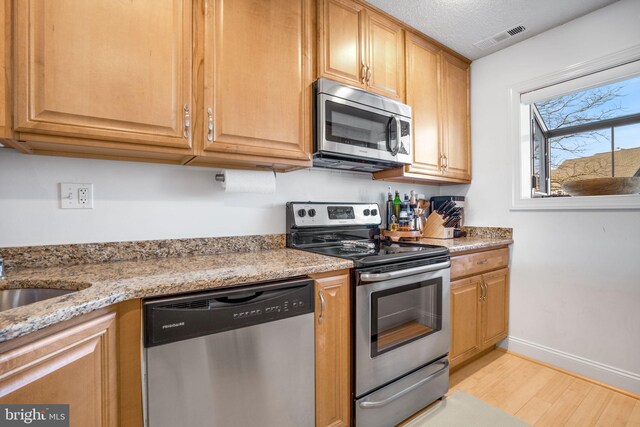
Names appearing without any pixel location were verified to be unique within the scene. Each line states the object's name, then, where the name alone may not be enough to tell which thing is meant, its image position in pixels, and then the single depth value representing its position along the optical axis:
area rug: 1.59
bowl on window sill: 1.87
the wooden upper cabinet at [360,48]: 1.70
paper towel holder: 1.61
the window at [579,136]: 1.95
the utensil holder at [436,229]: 2.35
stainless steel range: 1.41
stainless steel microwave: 1.63
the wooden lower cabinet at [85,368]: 0.66
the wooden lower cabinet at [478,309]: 1.97
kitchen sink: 0.98
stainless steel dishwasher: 0.94
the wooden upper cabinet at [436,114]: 2.15
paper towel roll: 1.57
